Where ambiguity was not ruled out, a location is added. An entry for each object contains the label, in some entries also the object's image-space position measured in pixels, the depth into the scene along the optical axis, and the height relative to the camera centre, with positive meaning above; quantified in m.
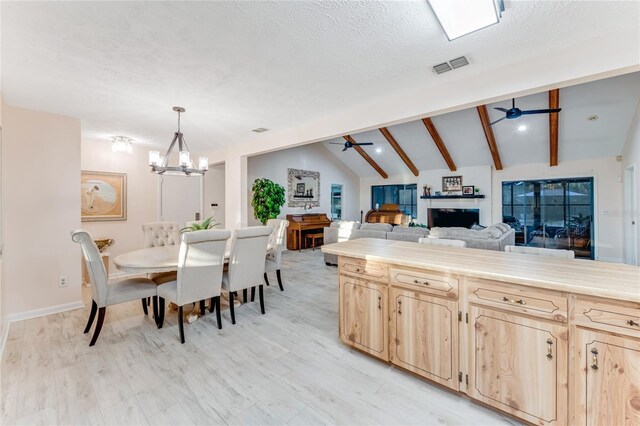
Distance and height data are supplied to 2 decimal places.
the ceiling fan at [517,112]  4.50 +1.67
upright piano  7.68 -0.41
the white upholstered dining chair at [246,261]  2.98 -0.53
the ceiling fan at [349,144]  7.32 +1.86
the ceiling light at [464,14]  1.65 +1.26
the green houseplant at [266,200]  6.28 +0.32
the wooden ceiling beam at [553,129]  5.00 +1.77
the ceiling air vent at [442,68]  2.43 +1.31
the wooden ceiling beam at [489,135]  5.75 +1.84
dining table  2.64 -0.48
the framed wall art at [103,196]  4.67 +0.33
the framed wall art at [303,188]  8.14 +0.78
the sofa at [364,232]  4.74 -0.36
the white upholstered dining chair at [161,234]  3.86 -0.29
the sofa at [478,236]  4.07 -0.37
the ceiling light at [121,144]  4.51 +1.16
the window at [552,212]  6.68 +0.00
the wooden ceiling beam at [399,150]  7.47 +1.89
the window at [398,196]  9.66 +0.62
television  8.15 -0.13
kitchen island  1.33 -0.68
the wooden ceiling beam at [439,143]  6.66 +1.87
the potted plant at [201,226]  3.50 -0.16
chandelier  3.18 +0.60
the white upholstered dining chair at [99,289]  2.49 -0.73
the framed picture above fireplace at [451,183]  8.32 +0.90
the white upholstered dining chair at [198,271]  2.58 -0.56
